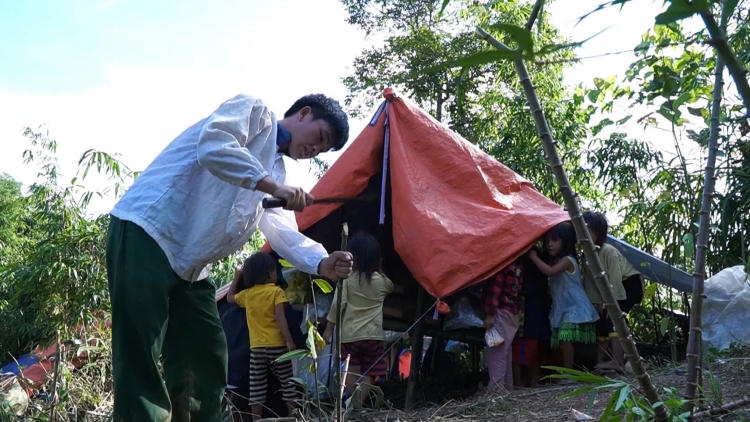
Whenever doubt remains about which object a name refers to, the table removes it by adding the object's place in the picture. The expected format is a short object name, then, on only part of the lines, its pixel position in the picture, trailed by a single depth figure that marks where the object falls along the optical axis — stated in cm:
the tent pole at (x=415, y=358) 396
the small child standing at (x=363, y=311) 401
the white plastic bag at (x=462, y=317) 425
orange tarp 380
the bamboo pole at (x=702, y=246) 164
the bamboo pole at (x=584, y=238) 137
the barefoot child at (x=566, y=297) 403
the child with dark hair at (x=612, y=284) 412
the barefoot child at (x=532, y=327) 422
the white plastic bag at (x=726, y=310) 416
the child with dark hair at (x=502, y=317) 406
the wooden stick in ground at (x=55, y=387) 324
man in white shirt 189
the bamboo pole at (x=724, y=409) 198
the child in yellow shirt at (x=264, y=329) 407
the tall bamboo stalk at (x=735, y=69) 74
